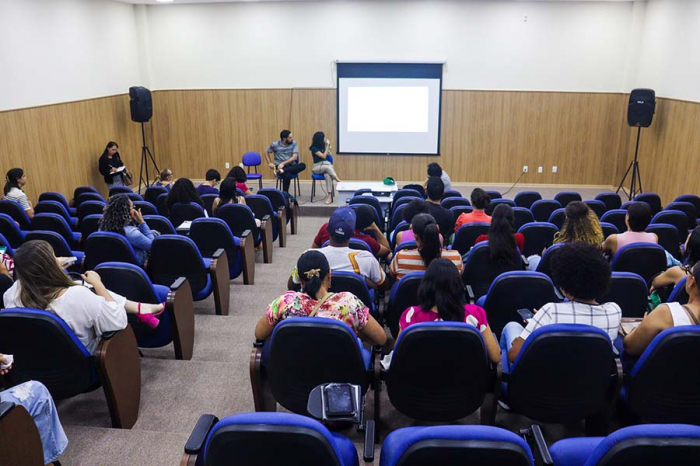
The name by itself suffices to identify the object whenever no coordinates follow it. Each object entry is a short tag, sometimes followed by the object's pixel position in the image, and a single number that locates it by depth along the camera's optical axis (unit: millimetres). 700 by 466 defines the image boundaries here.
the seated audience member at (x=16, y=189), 7203
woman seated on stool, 10389
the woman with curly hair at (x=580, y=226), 4586
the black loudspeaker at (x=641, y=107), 9696
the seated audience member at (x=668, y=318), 2732
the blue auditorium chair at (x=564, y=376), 2539
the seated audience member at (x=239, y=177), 7500
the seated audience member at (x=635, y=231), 4570
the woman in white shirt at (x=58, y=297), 2877
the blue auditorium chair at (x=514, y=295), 3410
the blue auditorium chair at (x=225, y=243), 5258
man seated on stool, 10188
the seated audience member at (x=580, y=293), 2754
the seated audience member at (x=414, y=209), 5117
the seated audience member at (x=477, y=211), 5375
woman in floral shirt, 2871
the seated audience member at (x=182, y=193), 6207
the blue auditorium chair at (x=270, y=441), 1680
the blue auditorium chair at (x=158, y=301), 3674
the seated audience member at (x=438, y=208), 5438
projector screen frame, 11234
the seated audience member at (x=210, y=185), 7688
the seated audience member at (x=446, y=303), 2805
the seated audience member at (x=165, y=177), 8484
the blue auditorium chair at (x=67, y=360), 2770
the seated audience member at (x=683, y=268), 3664
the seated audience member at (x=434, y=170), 7188
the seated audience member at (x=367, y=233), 4852
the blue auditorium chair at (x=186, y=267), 4465
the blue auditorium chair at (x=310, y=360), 2598
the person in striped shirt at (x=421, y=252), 3812
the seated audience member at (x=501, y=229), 4020
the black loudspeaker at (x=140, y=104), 10695
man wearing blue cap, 3805
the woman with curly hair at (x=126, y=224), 4734
